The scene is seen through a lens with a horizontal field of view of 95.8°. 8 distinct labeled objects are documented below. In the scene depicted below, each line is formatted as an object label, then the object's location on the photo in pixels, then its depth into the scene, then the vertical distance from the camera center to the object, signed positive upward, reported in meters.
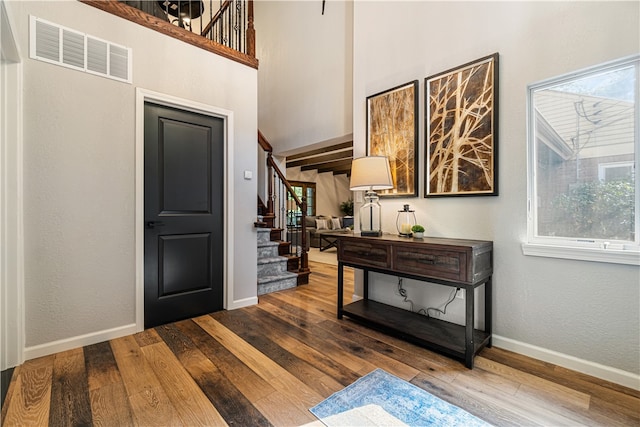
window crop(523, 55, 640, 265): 1.79 +0.33
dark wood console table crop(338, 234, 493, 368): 1.99 -0.46
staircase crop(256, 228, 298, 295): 3.78 -0.75
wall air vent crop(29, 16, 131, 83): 2.12 +1.28
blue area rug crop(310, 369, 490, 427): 1.46 -1.05
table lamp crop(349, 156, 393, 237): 2.70 +0.33
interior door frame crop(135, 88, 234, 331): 2.53 +0.31
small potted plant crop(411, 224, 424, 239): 2.54 -0.16
